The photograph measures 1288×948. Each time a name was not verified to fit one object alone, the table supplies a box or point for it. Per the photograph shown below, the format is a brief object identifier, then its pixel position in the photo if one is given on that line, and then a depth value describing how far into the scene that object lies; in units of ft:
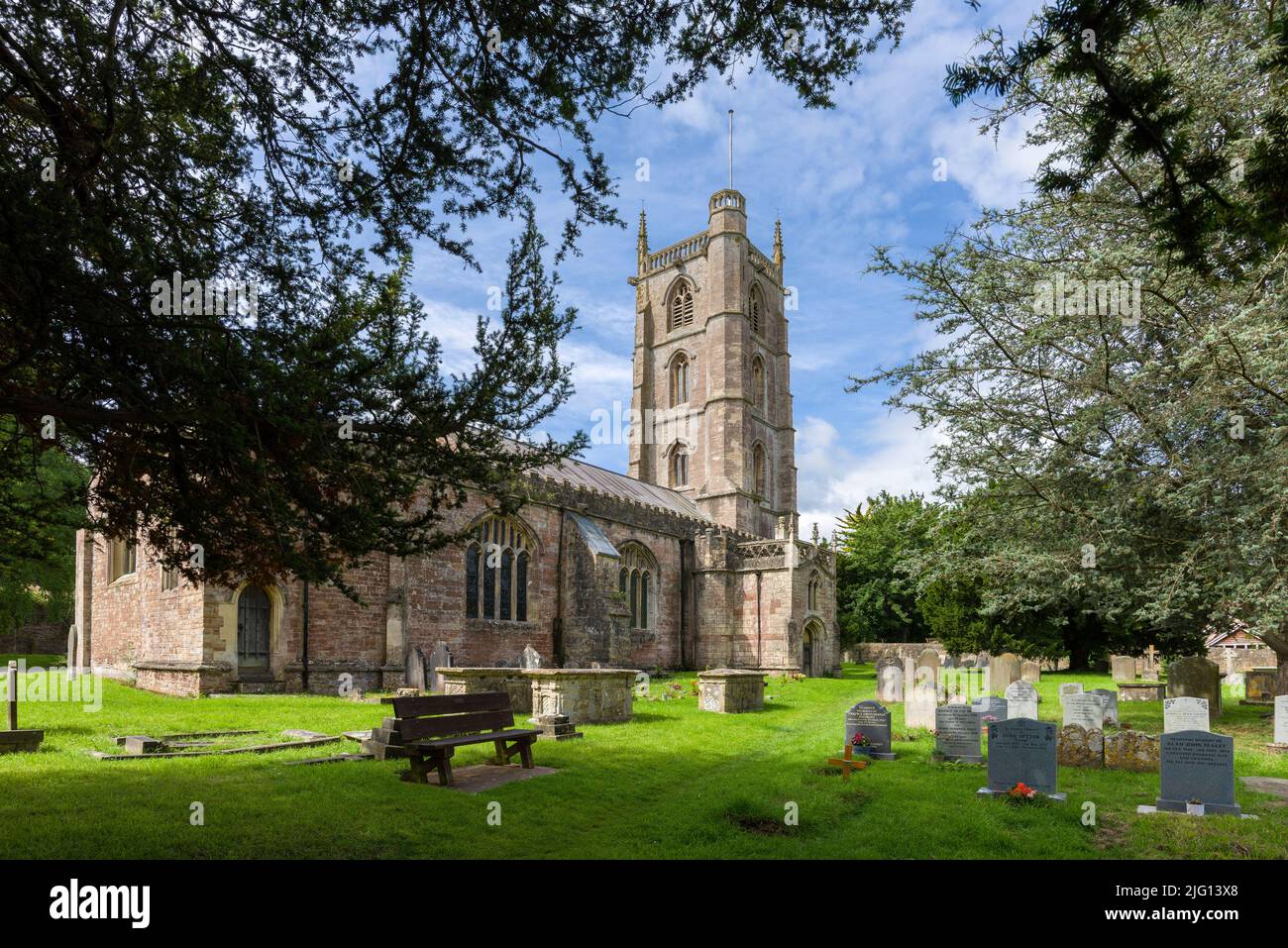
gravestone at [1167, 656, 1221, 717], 50.90
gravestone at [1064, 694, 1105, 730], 40.73
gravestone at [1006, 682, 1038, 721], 40.93
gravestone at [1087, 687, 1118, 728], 44.27
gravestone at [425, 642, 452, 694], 60.85
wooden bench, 25.88
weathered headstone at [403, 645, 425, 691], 59.72
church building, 54.90
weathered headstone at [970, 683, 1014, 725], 39.55
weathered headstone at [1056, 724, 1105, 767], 33.47
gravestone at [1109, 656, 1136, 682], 90.17
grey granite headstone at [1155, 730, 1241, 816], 25.14
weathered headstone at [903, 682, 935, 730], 44.96
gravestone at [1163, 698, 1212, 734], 33.22
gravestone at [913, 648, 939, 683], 65.41
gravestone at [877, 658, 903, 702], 63.82
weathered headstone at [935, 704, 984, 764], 33.81
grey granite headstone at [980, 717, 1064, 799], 26.73
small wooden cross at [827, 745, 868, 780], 30.93
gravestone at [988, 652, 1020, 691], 66.95
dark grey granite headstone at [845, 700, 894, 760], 35.17
